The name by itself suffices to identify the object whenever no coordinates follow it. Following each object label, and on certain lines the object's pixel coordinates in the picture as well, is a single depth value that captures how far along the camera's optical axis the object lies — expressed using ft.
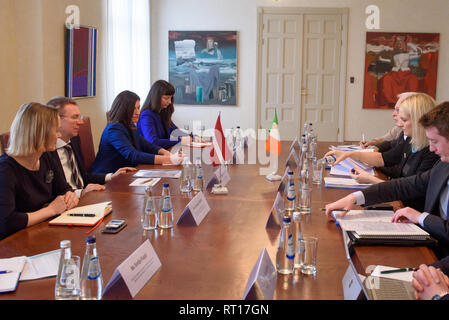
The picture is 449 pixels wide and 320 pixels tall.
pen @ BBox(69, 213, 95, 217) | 7.27
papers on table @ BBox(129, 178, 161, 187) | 9.68
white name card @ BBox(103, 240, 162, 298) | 4.63
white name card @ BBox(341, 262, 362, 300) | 4.30
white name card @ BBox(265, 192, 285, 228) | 6.93
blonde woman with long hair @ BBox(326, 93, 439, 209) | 9.75
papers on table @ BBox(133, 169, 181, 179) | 10.58
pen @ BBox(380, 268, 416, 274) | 5.27
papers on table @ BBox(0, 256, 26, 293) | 4.87
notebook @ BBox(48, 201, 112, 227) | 6.95
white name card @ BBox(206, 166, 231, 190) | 9.32
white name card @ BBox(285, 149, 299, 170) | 11.90
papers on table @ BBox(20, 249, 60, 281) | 5.16
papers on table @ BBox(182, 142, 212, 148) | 15.17
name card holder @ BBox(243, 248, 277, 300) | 4.39
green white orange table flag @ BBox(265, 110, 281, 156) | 12.07
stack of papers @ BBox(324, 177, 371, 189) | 9.59
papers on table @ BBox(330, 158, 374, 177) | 11.01
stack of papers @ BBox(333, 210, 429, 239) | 6.28
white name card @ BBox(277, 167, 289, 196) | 8.92
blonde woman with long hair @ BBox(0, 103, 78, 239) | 7.29
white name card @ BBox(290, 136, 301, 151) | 15.03
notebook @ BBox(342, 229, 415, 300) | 4.53
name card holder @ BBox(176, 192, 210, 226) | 7.05
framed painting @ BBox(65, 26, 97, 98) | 16.39
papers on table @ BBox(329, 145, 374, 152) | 14.20
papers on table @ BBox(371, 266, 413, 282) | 5.18
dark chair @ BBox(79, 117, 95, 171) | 13.19
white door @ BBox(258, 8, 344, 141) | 26.30
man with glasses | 10.54
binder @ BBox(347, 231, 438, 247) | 6.17
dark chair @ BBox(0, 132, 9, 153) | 8.64
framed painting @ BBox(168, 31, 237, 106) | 26.48
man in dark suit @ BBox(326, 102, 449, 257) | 6.76
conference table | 4.87
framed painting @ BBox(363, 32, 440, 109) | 25.84
